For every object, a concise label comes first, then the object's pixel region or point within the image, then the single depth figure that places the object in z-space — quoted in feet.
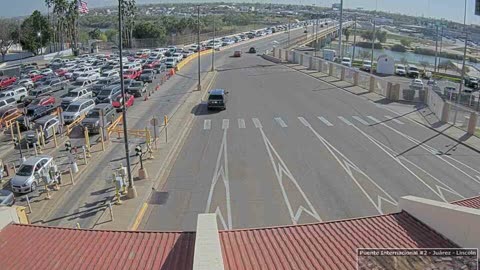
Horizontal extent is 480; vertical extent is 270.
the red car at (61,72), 194.90
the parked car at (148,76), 173.99
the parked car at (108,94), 125.52
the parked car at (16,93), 135.44
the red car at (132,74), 178.36
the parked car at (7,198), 60.70
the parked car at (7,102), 127.72
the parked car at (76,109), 107.96
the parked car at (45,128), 92.68
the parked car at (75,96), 123.34
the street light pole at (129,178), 63.26
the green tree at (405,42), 514.56
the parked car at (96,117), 98.99
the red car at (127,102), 123.63
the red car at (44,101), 124.71
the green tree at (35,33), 324.89
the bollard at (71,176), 70.54
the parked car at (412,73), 223.30
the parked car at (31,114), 104.12
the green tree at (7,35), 322.96
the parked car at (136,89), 142.92
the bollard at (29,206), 60.95
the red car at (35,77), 182.05
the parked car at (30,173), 67.46
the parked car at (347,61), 249.59
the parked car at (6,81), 172.76
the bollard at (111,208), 57.65
